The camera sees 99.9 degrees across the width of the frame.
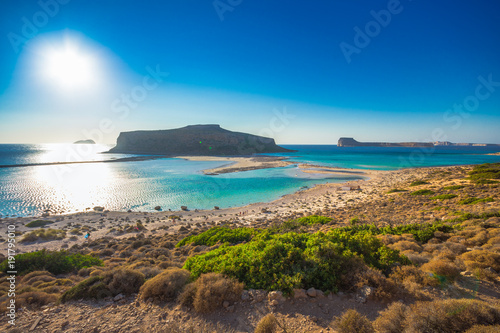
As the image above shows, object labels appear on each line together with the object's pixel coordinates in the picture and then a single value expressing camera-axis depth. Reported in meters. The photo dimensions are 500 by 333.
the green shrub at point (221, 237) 11.71
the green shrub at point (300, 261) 5.18
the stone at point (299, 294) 4.84
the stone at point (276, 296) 4.82
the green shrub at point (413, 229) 9.14
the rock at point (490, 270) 5.26
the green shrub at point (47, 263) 8.37
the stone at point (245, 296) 4.91
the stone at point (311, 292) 4.80
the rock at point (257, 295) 4.89
